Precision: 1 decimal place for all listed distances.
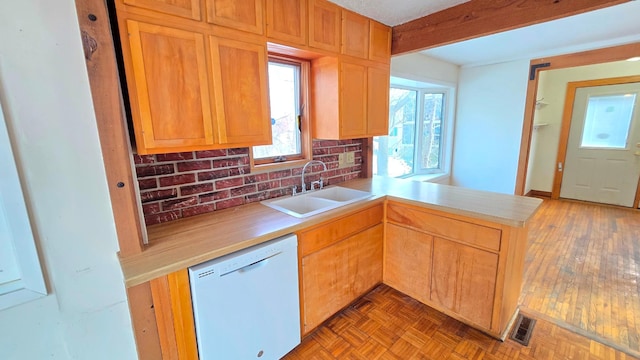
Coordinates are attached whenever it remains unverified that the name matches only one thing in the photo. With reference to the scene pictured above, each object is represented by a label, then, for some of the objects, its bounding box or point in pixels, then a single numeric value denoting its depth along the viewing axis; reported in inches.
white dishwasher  47.4
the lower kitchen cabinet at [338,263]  65.0
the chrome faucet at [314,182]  86.0
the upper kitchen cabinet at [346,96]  81.0
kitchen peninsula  53.2
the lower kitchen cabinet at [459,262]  63.9
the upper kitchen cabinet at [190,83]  46.1
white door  160.7
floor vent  68.5
